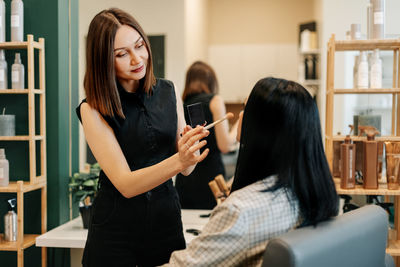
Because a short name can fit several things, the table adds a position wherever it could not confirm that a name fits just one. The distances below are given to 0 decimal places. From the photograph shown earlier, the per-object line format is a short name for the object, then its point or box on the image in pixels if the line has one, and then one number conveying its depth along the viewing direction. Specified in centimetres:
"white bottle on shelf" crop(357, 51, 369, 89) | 211
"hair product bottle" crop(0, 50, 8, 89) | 221
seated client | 105
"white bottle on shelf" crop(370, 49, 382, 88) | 209
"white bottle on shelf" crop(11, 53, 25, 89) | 221
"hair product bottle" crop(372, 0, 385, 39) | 204
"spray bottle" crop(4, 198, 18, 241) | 216
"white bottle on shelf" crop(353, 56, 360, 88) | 218
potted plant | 222
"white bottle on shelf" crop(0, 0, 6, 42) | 220
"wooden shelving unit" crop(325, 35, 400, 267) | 202
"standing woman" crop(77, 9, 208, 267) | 139
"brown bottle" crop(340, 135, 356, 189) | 199
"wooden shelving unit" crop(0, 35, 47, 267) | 212
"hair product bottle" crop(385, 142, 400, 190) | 200
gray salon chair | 97
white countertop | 205
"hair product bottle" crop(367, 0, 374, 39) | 208
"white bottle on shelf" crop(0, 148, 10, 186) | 217
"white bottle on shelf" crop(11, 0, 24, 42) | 219
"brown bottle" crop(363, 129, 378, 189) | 197
